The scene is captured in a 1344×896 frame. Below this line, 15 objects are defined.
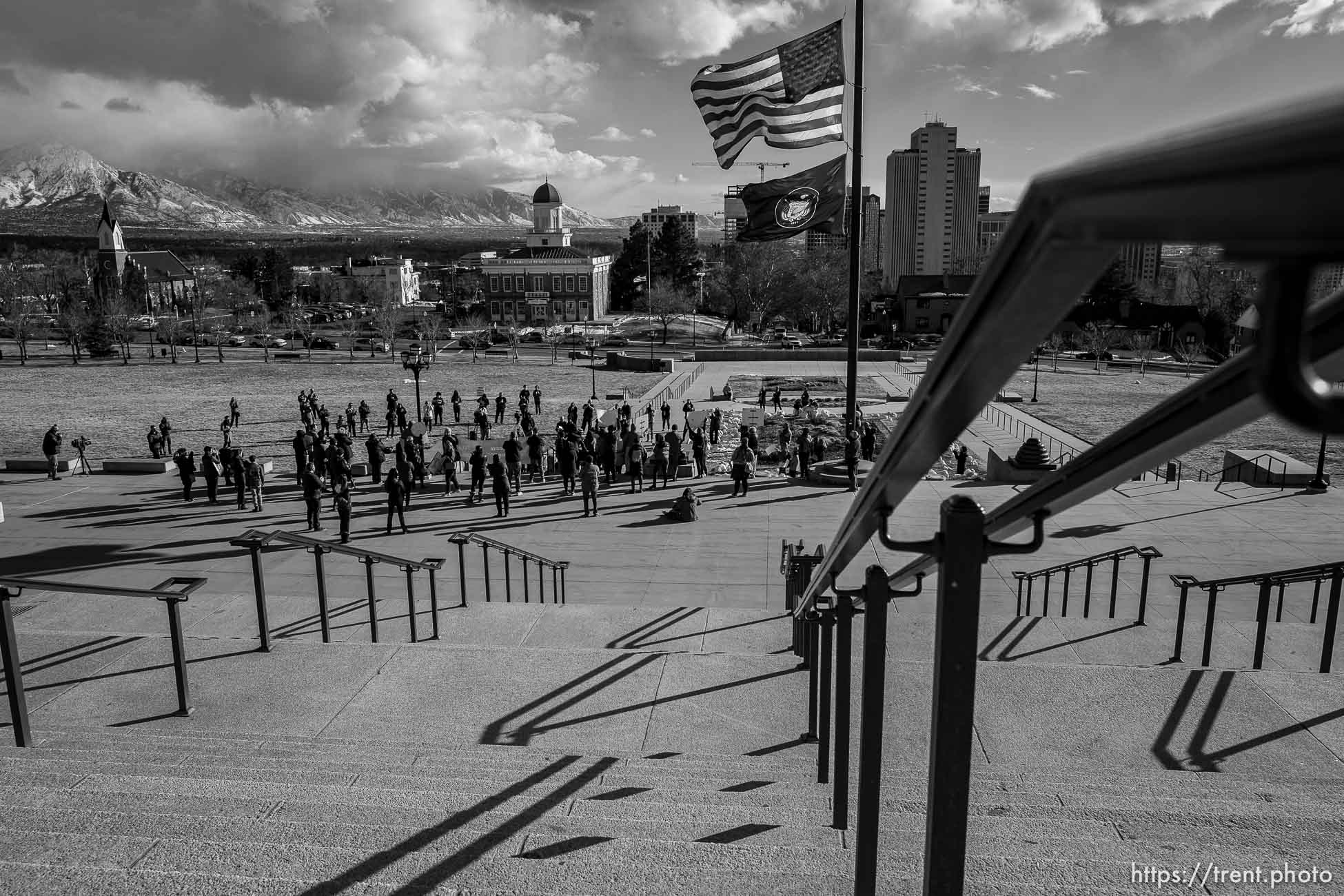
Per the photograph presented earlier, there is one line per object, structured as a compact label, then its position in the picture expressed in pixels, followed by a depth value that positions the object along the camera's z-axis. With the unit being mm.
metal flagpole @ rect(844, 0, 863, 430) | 15812
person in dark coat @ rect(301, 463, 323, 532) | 14438
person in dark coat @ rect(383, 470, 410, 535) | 14039
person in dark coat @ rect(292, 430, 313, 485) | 18156
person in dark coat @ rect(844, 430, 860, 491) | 17156
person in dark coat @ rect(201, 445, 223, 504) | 16344
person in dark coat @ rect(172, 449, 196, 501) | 16719
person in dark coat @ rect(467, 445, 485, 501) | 16969
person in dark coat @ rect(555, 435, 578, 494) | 17344
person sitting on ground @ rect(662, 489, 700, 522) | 14820
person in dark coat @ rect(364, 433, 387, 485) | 18219
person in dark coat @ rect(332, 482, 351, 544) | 13453
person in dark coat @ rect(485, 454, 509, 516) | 15266
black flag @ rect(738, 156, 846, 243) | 15250
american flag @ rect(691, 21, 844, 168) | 14141
